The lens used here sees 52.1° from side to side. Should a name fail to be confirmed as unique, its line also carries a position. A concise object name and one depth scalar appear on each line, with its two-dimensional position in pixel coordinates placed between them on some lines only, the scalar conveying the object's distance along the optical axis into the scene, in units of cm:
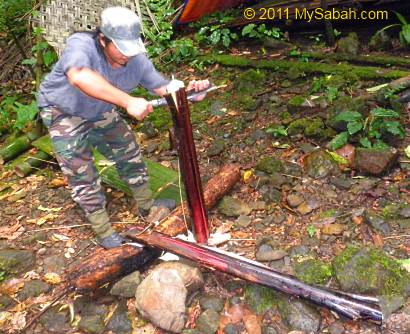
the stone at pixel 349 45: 629
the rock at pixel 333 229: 373
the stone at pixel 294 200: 410
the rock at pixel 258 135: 512
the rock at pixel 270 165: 452
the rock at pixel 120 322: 331
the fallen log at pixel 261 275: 293
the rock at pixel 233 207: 417
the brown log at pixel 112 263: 342
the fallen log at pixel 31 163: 552
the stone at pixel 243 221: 406
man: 299
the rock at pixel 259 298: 325
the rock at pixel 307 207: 402
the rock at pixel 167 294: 317
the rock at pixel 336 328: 300
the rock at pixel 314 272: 334
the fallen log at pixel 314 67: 549
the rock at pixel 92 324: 332
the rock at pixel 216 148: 510
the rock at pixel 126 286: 350
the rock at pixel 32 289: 378
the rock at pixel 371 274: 314
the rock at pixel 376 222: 367
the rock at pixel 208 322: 317
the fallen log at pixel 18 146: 592
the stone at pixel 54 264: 402
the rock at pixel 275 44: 688
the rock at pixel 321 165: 436
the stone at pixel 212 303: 331
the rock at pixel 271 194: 423
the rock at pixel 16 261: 407
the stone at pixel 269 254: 362
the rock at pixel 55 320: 341
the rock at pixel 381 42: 626
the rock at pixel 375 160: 411
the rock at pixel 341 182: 418
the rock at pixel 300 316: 305
